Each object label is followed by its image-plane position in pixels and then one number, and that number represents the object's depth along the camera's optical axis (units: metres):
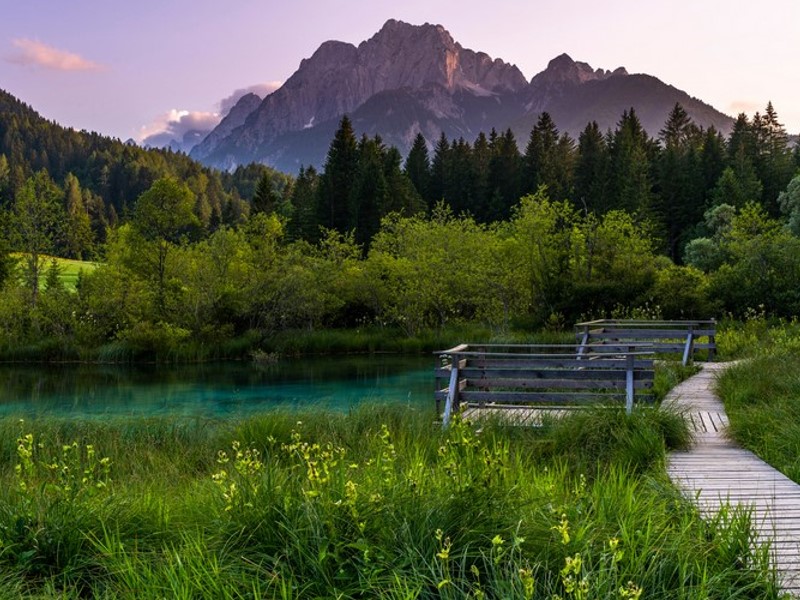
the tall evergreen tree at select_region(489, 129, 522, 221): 63.00
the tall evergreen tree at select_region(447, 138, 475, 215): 67.00
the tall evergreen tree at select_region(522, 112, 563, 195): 64.31
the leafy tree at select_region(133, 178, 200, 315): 31.55
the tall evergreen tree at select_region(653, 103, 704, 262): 58.69
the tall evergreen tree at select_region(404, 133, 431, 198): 70.78
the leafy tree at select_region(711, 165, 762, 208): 53.34
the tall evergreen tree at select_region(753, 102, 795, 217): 58.44
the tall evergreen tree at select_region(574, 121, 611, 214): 58.94
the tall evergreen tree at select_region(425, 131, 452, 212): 69.69
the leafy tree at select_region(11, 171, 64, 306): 34.69
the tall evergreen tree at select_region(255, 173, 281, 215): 56.88
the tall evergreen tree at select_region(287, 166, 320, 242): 56.94
